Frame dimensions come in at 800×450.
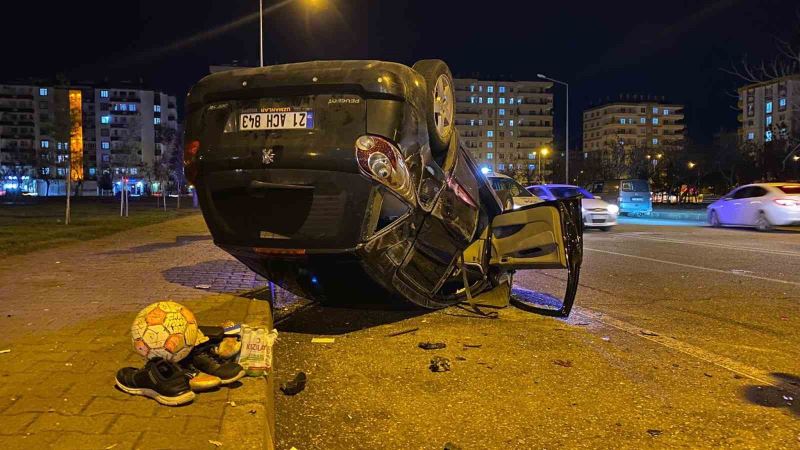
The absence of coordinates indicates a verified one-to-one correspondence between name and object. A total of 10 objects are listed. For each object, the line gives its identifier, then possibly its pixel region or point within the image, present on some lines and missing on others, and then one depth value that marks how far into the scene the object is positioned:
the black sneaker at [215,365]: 3.79
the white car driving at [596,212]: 19.41
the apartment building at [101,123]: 125.19
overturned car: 4.48
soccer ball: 3.74
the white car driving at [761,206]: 17.98
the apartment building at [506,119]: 143.00
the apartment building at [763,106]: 104.94
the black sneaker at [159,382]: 3.44
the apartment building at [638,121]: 156.25
